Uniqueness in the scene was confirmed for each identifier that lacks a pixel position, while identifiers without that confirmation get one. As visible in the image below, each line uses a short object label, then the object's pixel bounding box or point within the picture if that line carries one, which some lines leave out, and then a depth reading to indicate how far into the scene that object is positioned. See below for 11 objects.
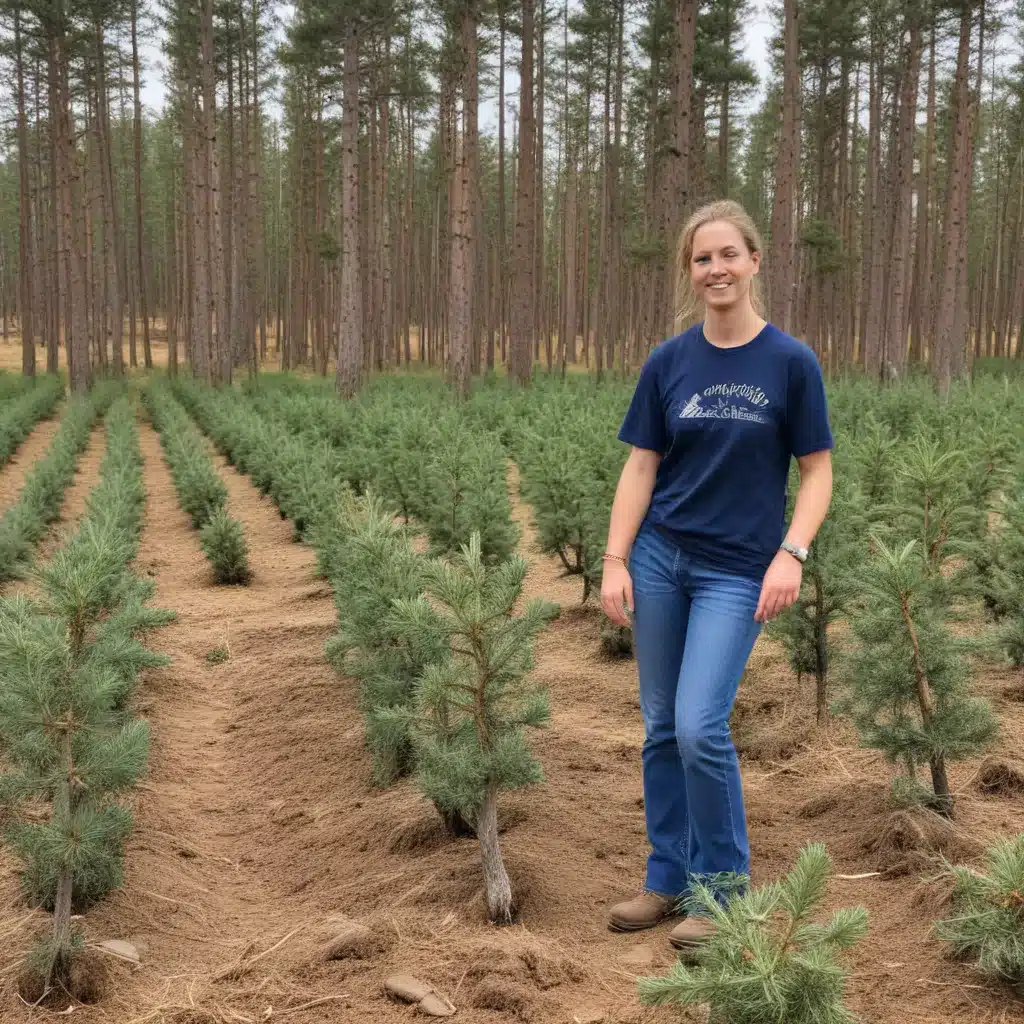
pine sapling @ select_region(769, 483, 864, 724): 4.35
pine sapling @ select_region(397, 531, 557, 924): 3.08
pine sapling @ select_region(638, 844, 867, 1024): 2.05
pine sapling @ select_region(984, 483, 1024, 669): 4.85
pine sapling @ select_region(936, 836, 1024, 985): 2.54
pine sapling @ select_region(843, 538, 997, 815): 3.38
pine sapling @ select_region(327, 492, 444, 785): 3.56
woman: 2.79
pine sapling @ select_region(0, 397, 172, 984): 2.78
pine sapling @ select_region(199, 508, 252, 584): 8.53
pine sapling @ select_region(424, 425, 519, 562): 7.13
